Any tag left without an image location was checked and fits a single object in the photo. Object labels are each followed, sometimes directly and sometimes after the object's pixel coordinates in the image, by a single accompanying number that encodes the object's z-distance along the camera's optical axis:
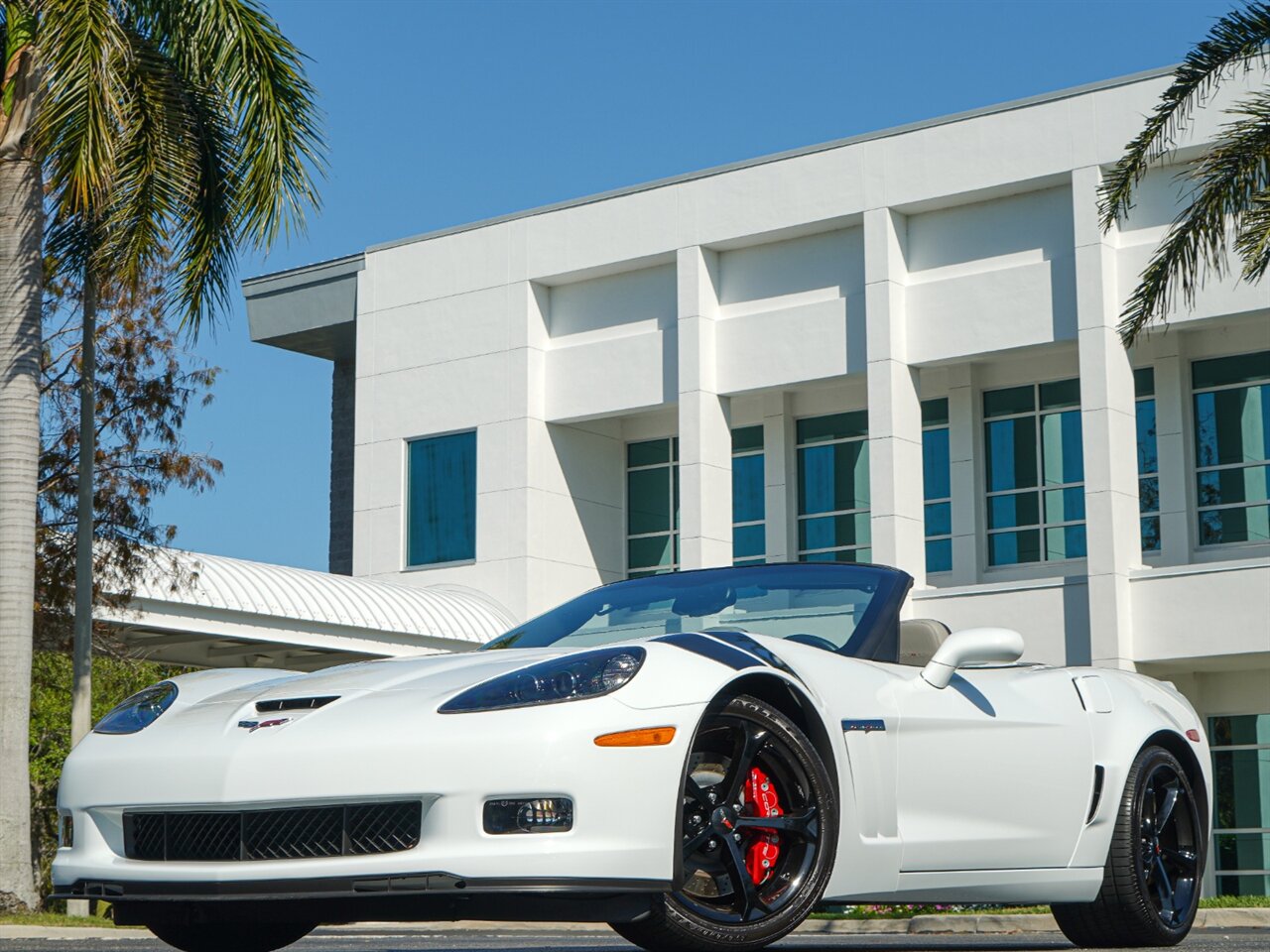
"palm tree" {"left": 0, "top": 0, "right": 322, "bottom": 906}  14.10
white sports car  4.72
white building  25.48
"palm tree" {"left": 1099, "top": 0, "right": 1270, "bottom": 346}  16.41
